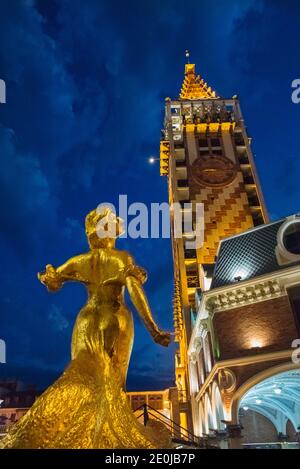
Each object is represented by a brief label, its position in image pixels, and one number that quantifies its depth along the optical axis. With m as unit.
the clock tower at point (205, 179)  28.33
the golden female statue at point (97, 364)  3.04
